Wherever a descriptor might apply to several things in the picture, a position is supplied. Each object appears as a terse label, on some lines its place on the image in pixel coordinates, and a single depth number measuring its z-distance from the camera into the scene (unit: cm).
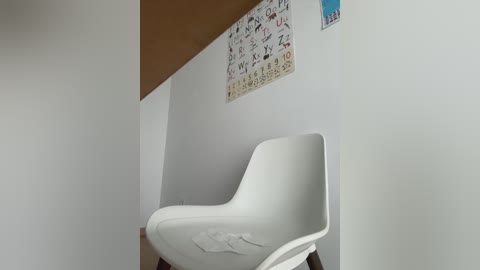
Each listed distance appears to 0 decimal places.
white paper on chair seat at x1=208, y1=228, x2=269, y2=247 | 82
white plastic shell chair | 71
